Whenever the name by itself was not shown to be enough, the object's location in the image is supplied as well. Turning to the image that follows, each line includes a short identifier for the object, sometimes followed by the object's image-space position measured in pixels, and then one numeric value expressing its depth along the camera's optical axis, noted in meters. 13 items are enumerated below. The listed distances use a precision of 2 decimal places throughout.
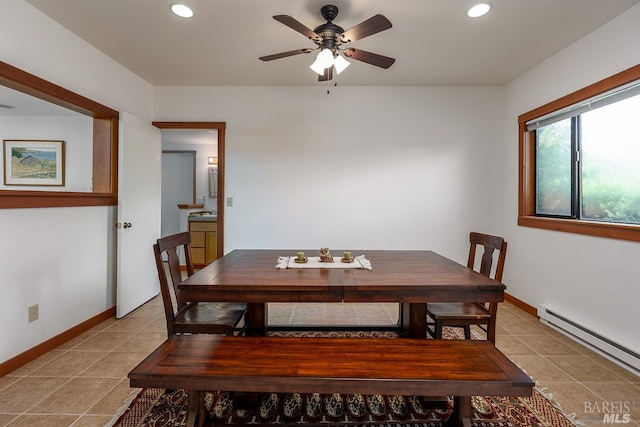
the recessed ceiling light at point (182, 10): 2.11
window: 2.22
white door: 2.95
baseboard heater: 2.07
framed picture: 3.70
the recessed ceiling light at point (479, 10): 2.10
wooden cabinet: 4.95
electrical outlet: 2.17
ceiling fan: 1.90
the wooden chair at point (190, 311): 1.78
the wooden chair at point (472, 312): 1.89
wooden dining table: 1.48
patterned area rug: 1.58
